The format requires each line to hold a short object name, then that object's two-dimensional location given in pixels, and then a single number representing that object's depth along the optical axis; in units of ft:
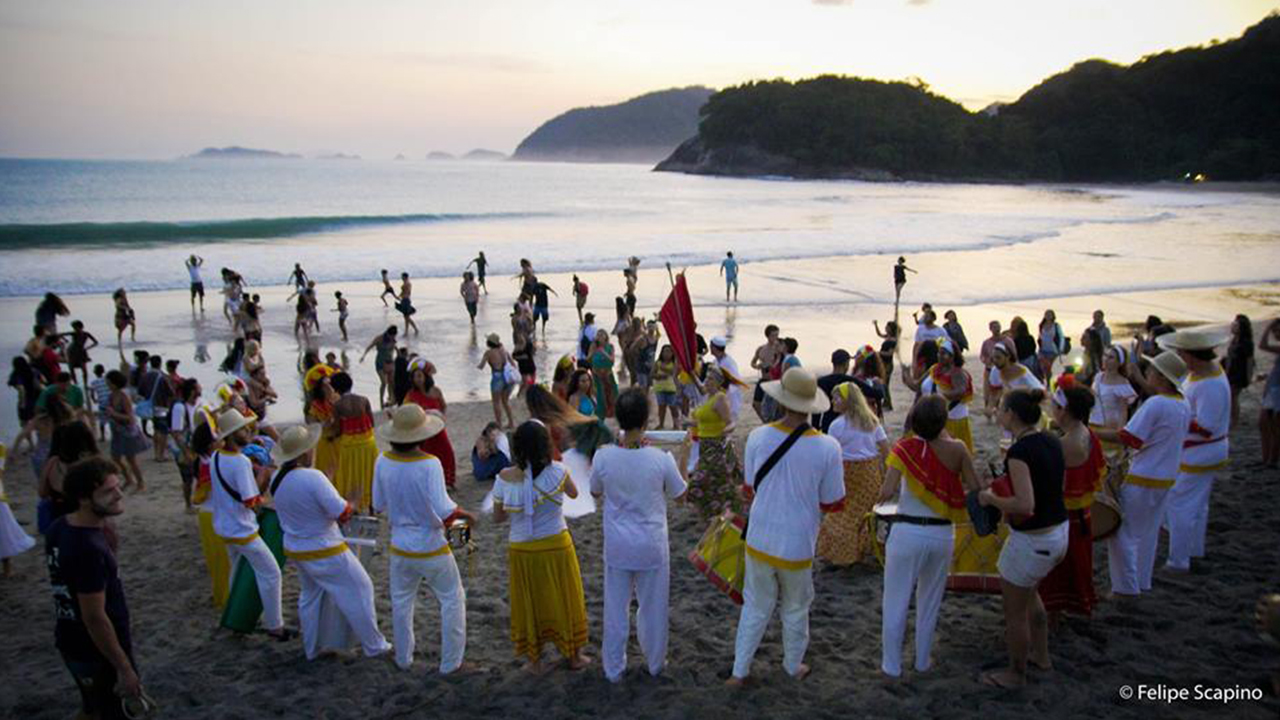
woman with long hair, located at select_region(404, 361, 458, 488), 31.17
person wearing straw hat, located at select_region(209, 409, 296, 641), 19.60
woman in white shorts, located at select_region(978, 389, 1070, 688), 15.51
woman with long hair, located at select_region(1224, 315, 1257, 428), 35.01
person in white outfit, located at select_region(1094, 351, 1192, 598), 19.53
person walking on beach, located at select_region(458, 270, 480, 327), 70.64
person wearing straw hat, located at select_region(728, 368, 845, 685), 16.25
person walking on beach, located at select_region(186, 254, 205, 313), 76.02
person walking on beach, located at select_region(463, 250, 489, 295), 86.02
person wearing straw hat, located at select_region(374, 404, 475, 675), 17.38
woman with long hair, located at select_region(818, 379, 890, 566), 22.91
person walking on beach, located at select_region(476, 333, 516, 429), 39.96
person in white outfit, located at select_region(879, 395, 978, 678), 16.16
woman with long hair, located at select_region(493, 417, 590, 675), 17.01
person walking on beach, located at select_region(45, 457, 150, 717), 13.28
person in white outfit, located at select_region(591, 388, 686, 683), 16.74
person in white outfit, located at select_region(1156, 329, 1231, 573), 21.24
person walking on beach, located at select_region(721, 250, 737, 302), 83.87
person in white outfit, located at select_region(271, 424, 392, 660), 17.94
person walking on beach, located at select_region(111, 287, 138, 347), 61.46
